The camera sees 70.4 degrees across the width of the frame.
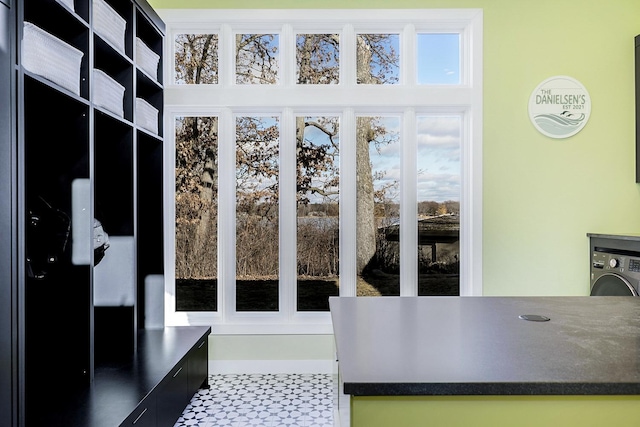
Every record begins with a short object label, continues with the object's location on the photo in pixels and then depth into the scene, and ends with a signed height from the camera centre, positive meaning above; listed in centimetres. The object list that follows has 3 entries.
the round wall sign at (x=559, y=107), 341 +80
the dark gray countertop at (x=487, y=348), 97 -35
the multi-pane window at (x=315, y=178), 350 +28
